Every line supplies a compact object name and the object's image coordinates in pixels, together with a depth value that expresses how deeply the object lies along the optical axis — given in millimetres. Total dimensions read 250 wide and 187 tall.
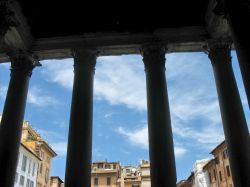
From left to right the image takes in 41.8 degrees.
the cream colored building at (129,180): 110938
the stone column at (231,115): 17031
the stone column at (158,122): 17172
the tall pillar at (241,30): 13141
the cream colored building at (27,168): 71375
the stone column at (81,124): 17469
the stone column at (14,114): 18391
